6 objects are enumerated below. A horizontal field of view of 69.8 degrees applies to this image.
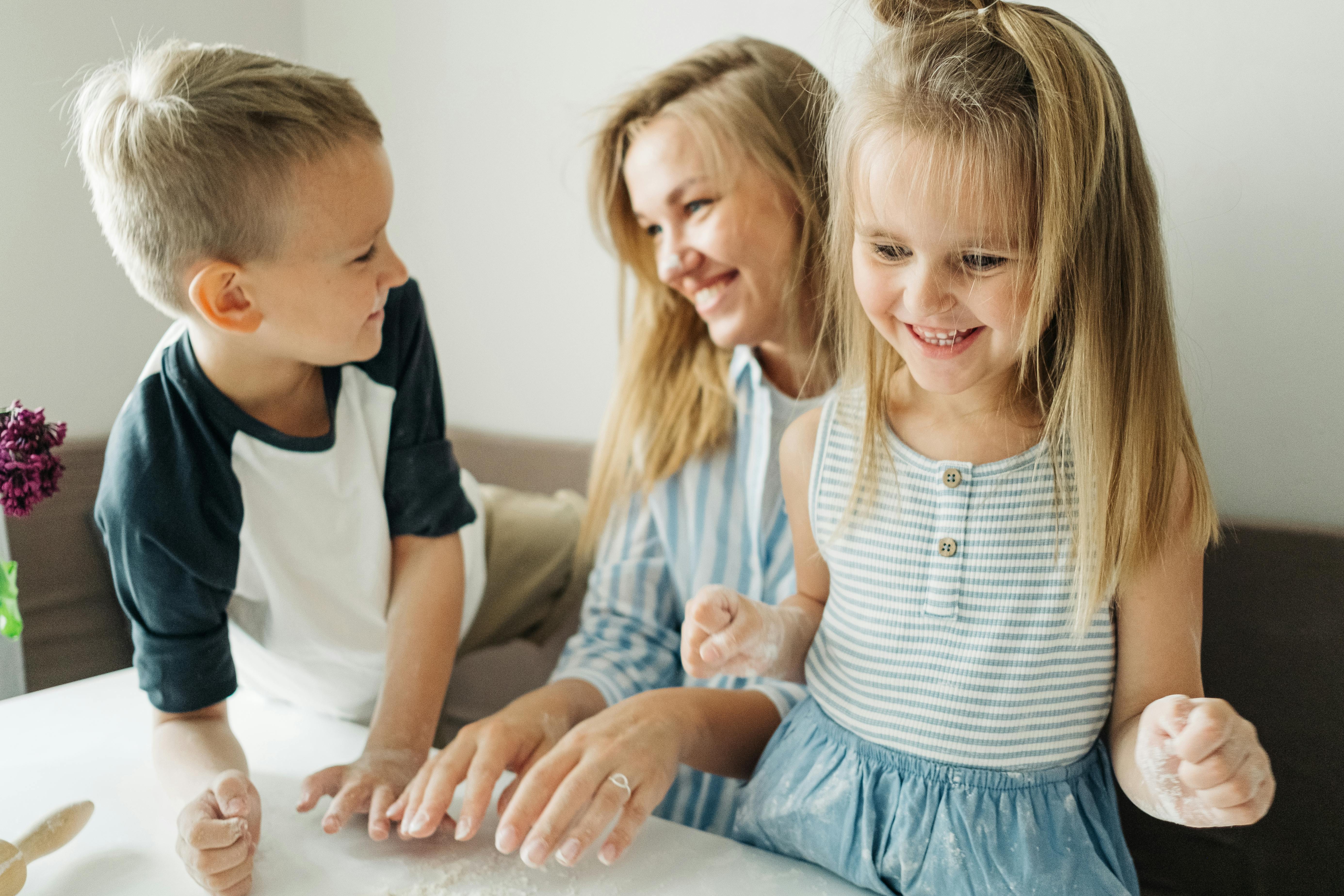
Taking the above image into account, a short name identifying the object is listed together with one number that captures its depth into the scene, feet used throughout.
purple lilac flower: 2.25
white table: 2.28
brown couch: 2.71
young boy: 2.47
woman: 2.69
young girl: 2.08
